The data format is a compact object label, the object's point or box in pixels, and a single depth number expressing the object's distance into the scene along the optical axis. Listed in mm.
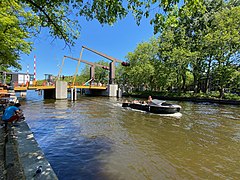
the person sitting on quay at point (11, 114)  6712
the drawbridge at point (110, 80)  41562
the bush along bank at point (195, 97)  27062
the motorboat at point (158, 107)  15634
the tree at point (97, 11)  3453
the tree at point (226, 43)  26625
